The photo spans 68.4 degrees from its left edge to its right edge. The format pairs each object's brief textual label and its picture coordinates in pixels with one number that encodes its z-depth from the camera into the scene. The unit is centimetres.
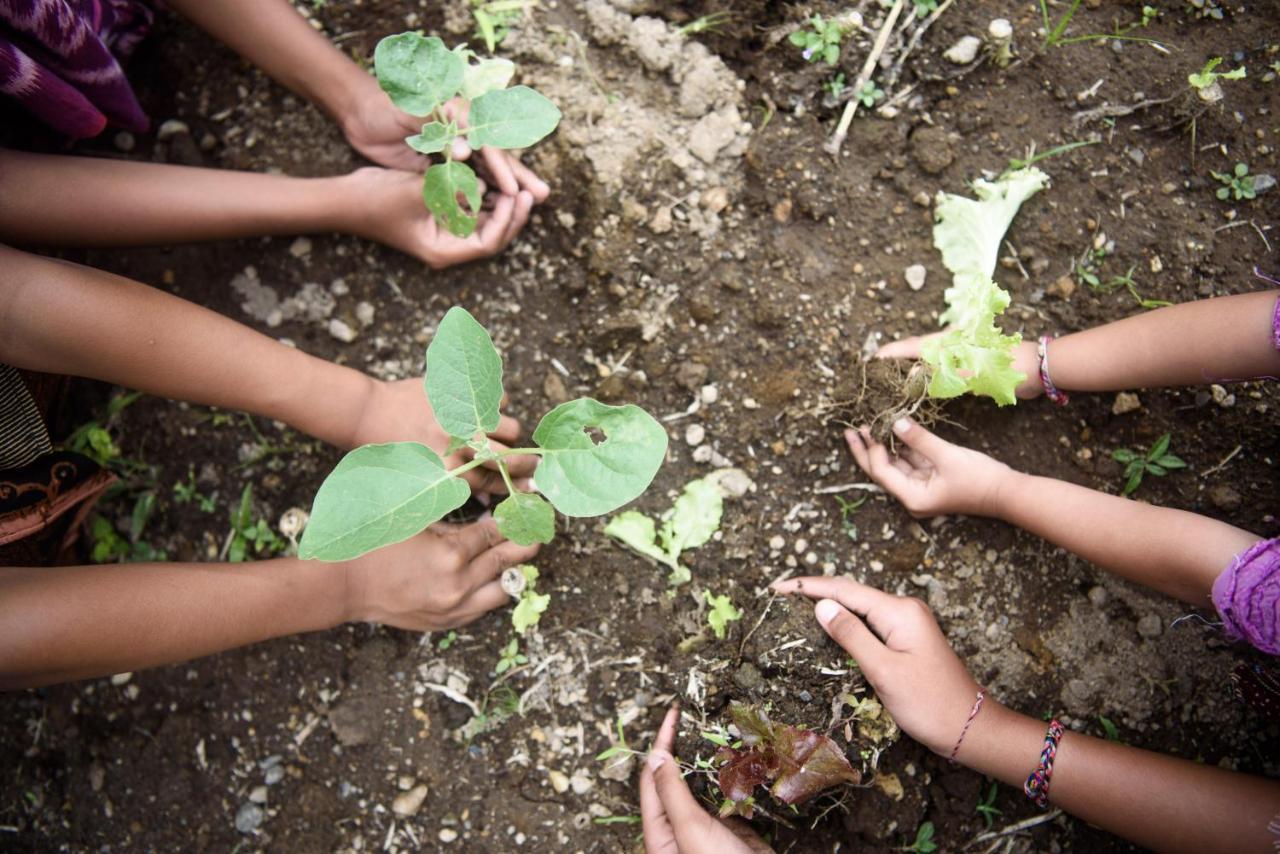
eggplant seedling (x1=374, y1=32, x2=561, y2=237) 62
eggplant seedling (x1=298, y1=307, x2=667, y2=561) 53
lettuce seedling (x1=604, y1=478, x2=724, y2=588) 71
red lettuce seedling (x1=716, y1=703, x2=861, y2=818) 62
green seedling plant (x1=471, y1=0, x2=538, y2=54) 76
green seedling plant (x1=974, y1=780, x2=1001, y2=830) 71
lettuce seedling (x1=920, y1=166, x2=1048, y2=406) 64
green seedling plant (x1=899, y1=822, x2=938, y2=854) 70
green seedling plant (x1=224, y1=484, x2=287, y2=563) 76
